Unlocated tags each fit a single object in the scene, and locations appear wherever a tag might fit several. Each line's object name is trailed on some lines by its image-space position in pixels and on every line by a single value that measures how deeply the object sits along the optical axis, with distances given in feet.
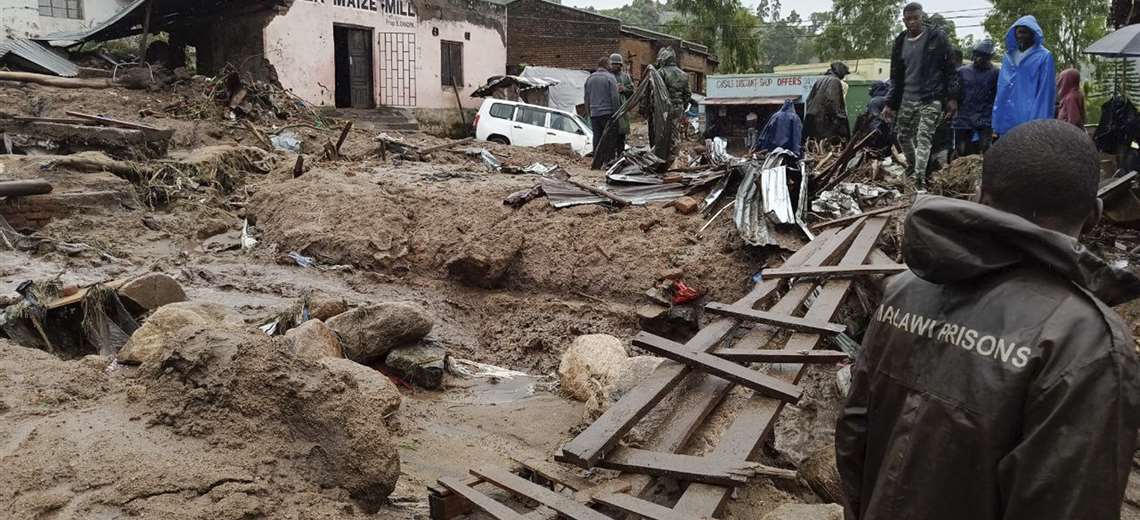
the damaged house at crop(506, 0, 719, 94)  89.25
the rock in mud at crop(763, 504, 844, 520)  9.91
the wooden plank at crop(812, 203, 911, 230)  21.94
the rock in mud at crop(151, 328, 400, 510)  10.87
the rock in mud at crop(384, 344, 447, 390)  18.75
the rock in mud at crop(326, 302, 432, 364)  18.65
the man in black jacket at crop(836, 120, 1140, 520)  4.55
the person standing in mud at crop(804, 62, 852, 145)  35.60
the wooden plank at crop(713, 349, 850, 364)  13.65
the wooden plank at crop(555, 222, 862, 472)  11.37
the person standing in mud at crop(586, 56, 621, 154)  36.73
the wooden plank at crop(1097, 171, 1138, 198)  20.16
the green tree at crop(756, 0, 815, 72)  230.66
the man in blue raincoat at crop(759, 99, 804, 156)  34.50
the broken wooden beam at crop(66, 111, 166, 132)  36.50
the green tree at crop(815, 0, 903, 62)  138.51
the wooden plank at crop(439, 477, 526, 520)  10.18
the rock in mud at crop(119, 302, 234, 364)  14.73
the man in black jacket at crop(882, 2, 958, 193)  23.82
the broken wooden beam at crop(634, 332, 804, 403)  12.75
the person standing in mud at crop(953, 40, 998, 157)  26.30
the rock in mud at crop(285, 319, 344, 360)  16.47
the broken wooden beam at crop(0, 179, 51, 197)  25.23
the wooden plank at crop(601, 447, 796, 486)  10.63
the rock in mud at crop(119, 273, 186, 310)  18.80
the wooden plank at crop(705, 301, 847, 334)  14.89
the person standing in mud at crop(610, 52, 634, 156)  35.88
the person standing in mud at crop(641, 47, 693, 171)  32.24
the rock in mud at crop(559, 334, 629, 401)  17.39
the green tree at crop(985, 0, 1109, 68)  97.81
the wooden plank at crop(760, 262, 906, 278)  17.08
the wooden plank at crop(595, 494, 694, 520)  9.74
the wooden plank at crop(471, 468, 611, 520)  10.03
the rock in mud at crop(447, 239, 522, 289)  24.84
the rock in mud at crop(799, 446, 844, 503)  12.10
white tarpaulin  73.15
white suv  53.06
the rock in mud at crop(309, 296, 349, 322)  20.24
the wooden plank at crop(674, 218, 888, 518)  10.27
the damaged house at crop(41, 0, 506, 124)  56.67
